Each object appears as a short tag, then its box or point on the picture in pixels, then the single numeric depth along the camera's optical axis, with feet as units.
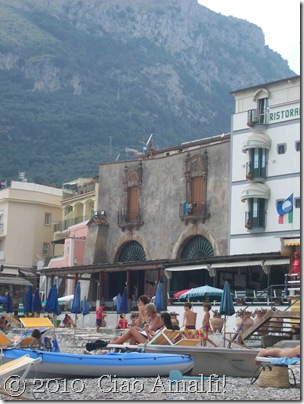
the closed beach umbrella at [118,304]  123.67
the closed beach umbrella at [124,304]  124.27
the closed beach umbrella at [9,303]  141.59
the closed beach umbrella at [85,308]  131.13
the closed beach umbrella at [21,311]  155.43
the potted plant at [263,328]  86.20
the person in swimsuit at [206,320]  92.78
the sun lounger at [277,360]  52.54
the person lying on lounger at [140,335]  62.64
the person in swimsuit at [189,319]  84.28
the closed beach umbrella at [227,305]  95.04
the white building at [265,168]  147.95
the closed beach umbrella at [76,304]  123.75
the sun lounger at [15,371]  47.11
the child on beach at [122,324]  120.78
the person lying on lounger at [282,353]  53.31
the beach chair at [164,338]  62.34
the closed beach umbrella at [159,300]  118.16
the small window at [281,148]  149.69
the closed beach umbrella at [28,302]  125.80
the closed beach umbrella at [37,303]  126.62
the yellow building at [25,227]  221.87
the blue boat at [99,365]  56.95
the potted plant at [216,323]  103.63
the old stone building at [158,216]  161.07
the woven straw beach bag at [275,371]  52.75
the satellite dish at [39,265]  212.02
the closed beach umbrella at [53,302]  113.60
